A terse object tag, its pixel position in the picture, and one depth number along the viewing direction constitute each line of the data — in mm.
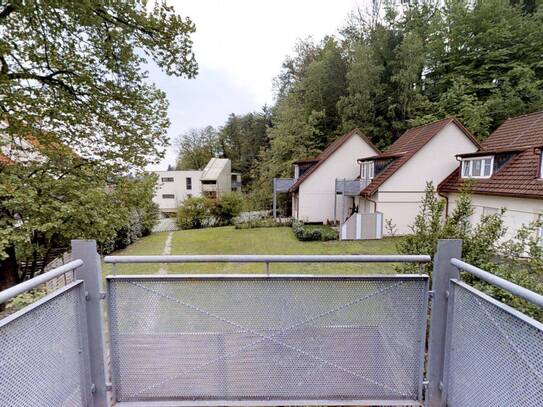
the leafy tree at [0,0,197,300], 6098
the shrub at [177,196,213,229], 21750
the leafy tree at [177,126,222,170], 39906
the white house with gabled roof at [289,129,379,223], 18422
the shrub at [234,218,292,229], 18984
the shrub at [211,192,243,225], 22391
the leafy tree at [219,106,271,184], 33256
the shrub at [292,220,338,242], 14562
